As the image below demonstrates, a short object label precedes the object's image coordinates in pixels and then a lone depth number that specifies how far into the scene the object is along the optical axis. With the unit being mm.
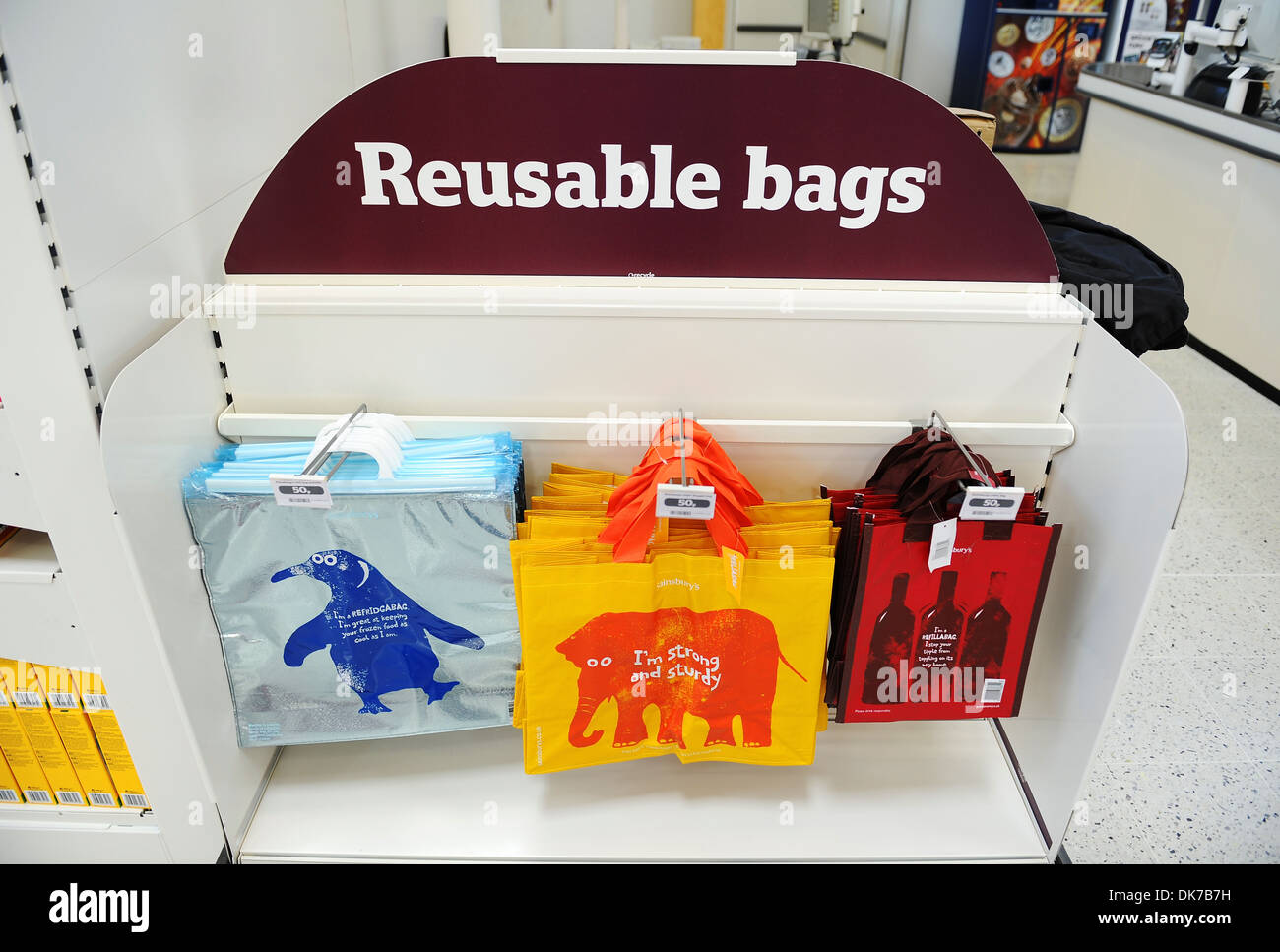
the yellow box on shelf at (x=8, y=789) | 1701
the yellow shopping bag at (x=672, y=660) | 1500
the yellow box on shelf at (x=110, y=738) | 1588
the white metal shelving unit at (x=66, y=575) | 1226
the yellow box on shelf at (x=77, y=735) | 1590
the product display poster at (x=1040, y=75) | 7500
